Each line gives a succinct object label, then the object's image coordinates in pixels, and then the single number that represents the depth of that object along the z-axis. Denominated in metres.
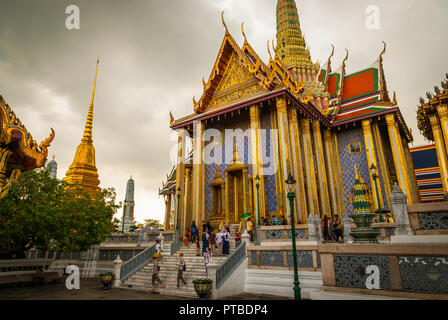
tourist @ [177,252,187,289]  9.93
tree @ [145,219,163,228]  81.44
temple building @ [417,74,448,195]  16.44
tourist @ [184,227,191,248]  14.36
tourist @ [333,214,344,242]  12.77
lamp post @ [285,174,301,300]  7.34
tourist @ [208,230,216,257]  11.86
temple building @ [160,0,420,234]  15.60
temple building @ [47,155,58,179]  59.12
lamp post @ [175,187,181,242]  14.65
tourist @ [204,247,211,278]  11.07
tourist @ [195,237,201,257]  12.69
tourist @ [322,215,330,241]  12.57
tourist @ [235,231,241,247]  12.34
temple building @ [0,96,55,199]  6.79
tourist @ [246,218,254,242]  12.48
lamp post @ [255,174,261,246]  11.39
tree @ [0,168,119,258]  11.52
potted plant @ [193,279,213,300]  8.61
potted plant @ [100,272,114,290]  11.07
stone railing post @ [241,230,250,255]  11.16
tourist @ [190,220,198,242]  15.05
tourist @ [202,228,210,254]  12.00
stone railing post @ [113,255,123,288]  11.73
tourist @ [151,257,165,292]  10.08
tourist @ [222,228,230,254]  11.98
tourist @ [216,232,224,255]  12.30
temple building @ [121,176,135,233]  62.68
